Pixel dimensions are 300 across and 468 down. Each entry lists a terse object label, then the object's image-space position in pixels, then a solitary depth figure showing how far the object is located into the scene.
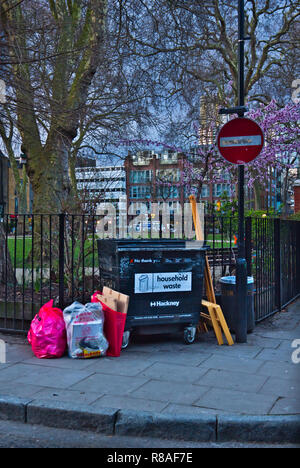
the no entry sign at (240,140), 6.74
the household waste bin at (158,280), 6.44
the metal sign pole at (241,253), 6.78
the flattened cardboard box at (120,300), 6.12
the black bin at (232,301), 7.17
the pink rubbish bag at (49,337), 6.05
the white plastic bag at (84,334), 5.98
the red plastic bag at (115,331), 6.13
